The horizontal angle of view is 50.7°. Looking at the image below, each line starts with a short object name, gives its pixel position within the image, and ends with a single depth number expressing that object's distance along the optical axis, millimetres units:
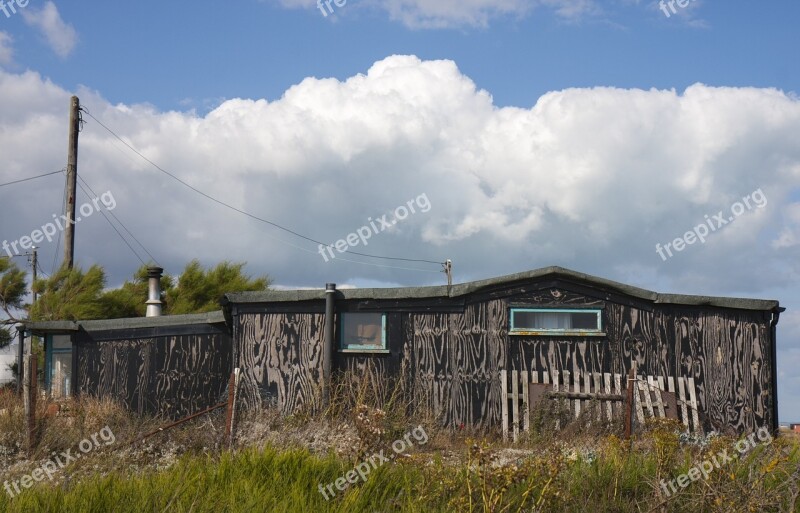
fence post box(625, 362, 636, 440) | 13031
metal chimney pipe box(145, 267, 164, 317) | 20672
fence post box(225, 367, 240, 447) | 12914
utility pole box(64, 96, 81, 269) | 25297
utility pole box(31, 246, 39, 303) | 37719
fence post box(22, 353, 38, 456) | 11990
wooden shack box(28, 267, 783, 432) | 14891
